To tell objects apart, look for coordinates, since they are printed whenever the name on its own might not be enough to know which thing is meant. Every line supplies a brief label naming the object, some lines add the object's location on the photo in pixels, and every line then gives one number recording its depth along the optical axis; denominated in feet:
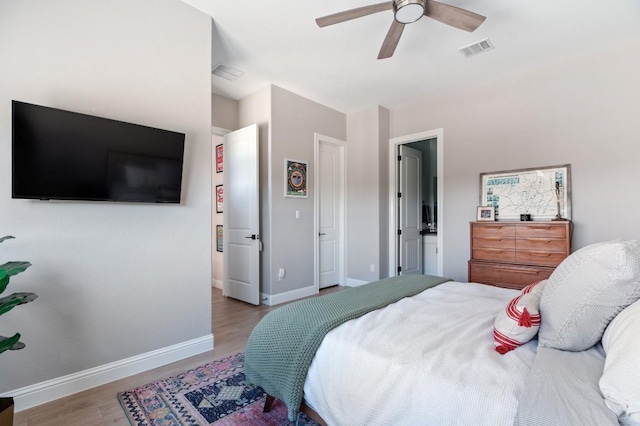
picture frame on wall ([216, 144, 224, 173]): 15.14
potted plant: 4.22
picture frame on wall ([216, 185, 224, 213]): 15.29
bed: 2.81
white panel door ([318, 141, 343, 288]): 15.10
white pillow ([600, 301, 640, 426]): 2.51
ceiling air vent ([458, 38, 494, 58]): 9.76
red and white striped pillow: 4.00
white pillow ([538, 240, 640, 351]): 3.31
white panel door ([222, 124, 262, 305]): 12.41
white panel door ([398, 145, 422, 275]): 15.44
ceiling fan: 6.74
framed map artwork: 10.64
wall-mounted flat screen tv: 5.65
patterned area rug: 5.50
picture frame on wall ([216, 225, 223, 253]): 15.44
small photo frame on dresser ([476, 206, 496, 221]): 11.79
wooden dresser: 9.73
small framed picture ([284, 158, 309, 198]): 13.29
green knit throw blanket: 4.58
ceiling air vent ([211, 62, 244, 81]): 11.19
